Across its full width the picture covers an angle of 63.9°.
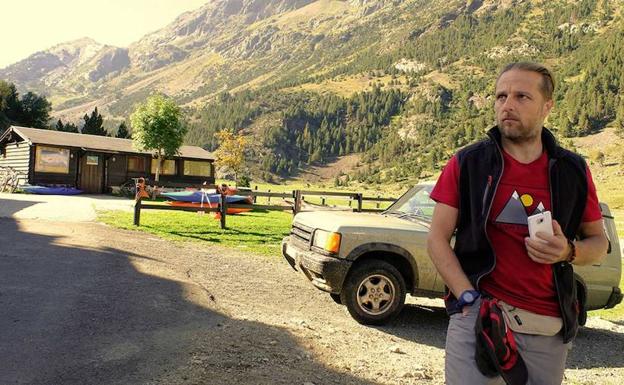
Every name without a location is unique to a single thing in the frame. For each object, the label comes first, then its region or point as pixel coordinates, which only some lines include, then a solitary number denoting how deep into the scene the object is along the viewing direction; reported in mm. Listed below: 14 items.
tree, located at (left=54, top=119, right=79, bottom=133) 53500
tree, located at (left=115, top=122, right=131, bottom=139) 59156
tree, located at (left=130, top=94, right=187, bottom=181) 36281
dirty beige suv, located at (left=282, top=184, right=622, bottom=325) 6516
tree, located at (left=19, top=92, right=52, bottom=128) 53062
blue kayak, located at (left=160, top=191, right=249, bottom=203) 24177
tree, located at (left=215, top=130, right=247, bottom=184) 76950
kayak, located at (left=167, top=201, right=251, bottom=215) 22984
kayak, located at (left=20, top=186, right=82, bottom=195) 30516
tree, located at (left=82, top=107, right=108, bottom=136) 56562
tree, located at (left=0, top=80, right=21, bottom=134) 51406
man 2342
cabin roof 32469
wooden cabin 32094
